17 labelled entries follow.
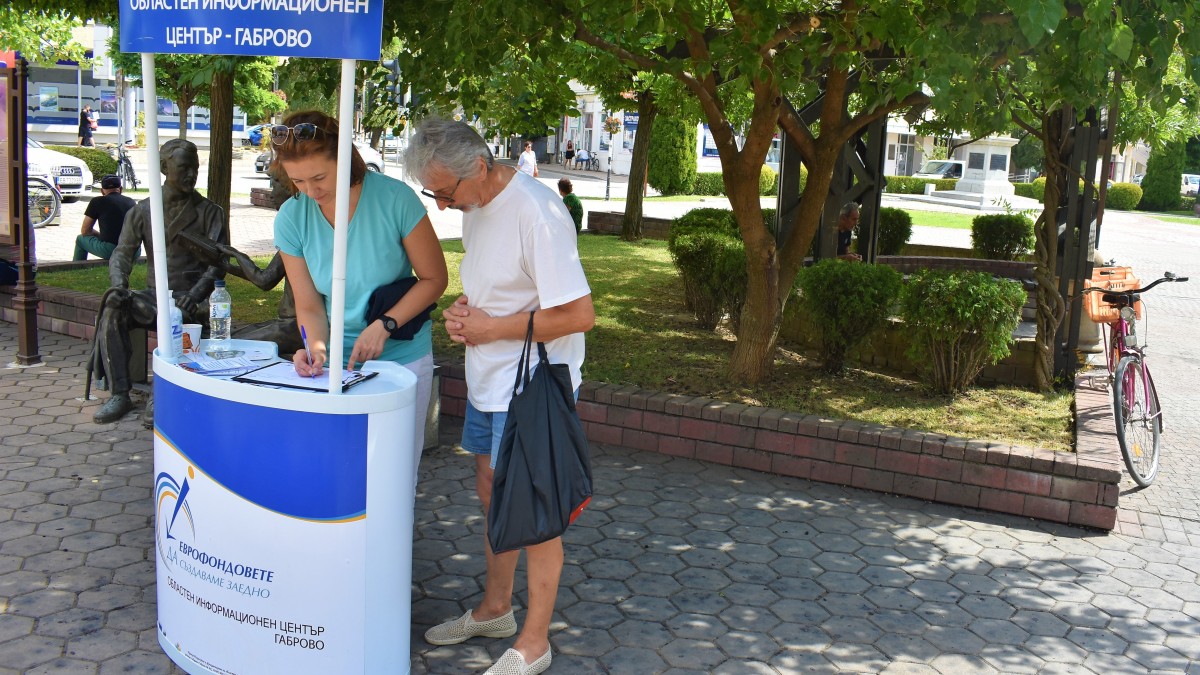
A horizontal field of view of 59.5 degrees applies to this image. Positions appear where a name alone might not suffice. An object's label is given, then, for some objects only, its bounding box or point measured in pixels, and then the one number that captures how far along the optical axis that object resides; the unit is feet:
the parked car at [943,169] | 160.45
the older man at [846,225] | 37.09
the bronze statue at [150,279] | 20.10
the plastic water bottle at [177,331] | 12.28
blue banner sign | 10.01
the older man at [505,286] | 10.97
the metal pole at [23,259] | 24.58
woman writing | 12.13
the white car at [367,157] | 98.18
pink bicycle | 19.65
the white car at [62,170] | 62.59
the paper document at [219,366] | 11.26
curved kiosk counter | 10.46
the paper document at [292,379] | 10.95
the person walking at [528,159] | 94.87
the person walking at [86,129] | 106.01
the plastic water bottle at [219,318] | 13.30
